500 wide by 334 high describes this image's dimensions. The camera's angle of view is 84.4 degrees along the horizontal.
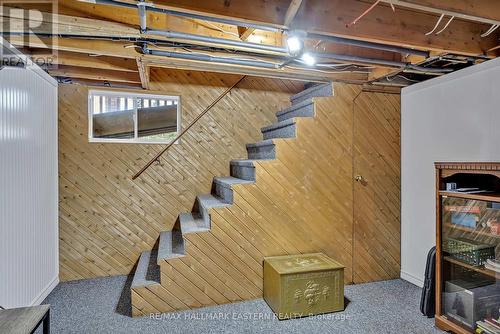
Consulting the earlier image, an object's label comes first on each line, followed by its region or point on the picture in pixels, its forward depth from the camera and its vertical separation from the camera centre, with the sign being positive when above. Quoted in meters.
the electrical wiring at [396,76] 3.21 +1.05
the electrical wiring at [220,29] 2.34 +1.19
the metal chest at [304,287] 2.53 -1.14
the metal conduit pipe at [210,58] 2.46 +1.04
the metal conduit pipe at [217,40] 2.10 +1.05
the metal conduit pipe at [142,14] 1.70 +1.00
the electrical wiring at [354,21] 2.01 +1.08
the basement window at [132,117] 3.51 +0.65
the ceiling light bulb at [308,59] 2.44 +0.98
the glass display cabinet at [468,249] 2.18 -0.70
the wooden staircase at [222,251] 2.63 -0.87
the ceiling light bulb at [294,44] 2.08 +0.97
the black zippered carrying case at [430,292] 2.57 -1.18
